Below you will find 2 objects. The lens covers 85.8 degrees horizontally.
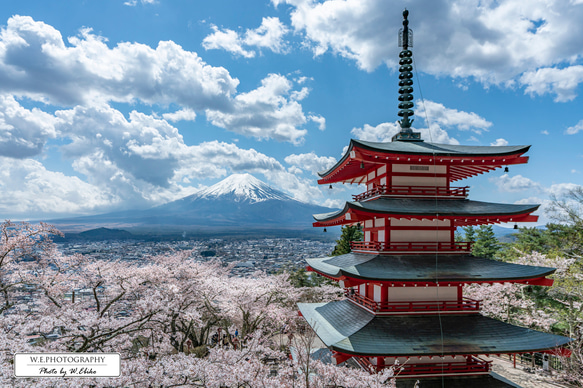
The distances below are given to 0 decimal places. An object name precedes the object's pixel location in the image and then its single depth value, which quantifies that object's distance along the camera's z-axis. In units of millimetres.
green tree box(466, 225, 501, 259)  34625
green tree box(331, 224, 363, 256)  32125
